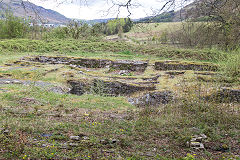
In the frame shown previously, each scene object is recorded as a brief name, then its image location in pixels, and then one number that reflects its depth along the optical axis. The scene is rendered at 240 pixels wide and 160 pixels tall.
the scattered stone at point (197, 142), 3.13
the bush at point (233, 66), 8.25
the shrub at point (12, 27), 21.24
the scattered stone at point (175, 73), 10.91
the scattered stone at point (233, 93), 6.66
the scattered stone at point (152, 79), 10.20
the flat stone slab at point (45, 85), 7.34
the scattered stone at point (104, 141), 3.13
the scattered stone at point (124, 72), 12.10
